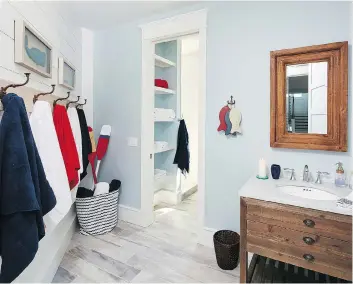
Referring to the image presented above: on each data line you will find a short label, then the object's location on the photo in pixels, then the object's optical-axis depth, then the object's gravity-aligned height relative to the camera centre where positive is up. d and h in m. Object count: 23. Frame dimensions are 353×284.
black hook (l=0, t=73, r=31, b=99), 1.21 +0.27
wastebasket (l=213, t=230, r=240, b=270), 1.84 -0.94
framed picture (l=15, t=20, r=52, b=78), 1.39 +0.61
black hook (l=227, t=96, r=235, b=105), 2.04 +0.35
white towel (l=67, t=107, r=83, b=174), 2.10 +0.12
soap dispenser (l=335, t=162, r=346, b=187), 1.62 -0.26
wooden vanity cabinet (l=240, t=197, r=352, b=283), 1.30 -0.60
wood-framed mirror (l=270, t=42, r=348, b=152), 1.62 +0.33
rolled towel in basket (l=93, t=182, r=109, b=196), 2.44 -0.54
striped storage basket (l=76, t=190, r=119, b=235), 2.33 -0.78
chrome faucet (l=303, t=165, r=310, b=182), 1.75 -0.26
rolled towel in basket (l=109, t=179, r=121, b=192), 2.63 -0.54
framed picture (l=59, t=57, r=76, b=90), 2.04 +0.64
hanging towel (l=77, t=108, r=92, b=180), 2.27 -0.01
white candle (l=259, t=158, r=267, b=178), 1.84 -0.23
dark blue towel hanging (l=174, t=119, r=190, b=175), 3.23 -0.16
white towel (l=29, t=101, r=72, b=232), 1.42 -0.11
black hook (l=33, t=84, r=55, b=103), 1.58 +0.29
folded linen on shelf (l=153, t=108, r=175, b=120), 2.87 +0.35
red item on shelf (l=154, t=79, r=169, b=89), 3.02 +0.77
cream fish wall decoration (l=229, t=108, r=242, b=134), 1.99 +0.19
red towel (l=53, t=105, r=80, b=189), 1.75 -0.02
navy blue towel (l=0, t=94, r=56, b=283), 1.04 -0.28
